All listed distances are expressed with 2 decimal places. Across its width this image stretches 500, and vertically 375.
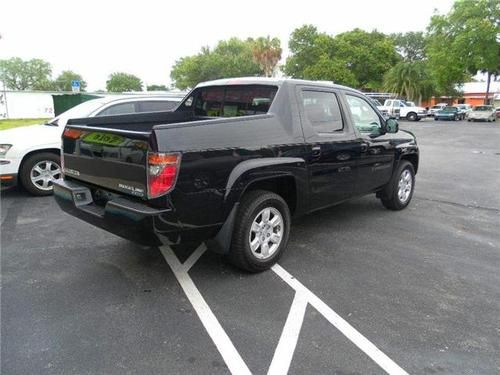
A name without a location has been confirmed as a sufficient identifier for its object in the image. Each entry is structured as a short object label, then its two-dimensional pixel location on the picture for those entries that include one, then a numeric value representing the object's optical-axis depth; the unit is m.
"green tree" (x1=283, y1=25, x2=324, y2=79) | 44.12
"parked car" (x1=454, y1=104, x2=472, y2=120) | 40.03
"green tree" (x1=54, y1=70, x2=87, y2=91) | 98.38
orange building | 70.06
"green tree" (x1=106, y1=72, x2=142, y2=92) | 97.19
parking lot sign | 15.24
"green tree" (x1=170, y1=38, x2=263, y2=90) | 57.50
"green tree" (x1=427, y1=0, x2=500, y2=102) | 34.81
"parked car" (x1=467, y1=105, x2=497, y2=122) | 36.03
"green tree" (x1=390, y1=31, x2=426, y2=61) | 67.06
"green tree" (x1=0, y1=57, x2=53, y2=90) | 94.50
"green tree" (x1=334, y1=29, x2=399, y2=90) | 44.94
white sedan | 6.29
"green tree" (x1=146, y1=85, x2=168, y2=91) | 96.91
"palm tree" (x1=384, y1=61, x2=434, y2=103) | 46.34
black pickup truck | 3.13
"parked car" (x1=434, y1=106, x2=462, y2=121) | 37.59
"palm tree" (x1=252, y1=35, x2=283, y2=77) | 56.81
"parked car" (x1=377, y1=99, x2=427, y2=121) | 35.11
